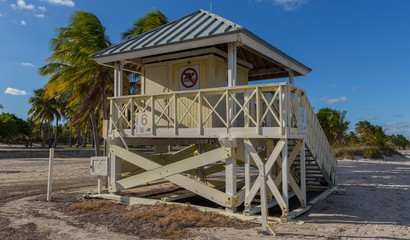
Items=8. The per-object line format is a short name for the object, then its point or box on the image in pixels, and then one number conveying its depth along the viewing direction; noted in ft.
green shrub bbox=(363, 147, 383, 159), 99.40
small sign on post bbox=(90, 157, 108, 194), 32.55
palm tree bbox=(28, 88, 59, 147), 182.60
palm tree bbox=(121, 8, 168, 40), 70.44
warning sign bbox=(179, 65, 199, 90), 32.40
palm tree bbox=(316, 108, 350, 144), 152.15
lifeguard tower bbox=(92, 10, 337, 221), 25.30
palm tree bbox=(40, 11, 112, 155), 59.98
